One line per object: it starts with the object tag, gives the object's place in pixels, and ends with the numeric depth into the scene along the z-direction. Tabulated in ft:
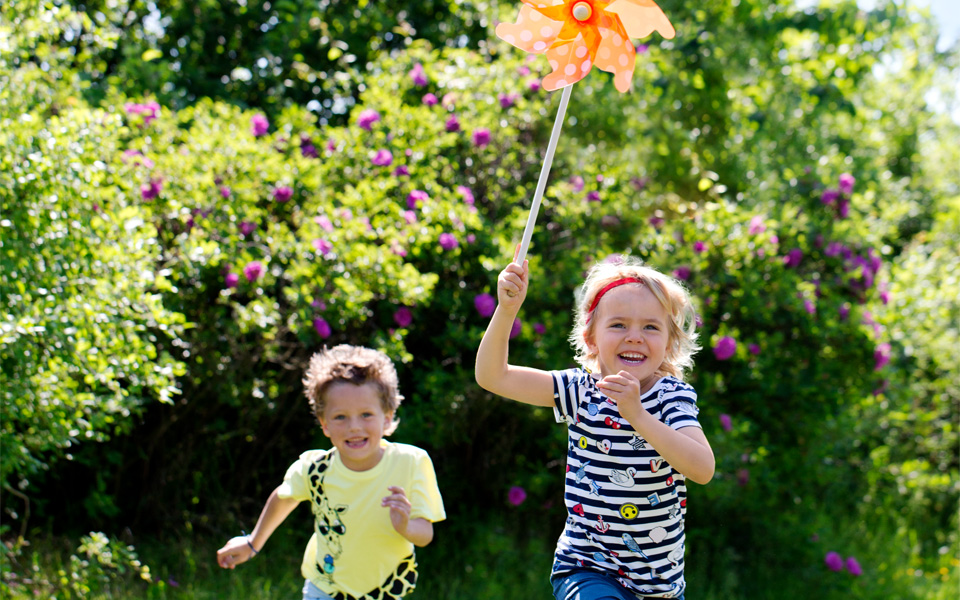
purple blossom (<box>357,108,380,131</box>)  16.90
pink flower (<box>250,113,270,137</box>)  17.07
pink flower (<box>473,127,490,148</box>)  16.78
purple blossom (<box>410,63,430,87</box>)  18.31
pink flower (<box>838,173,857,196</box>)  18.20
